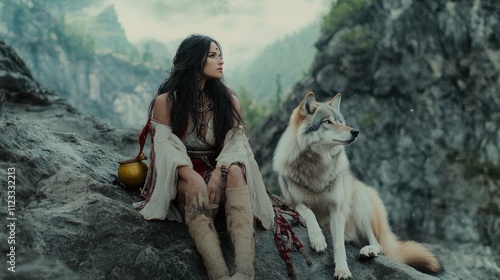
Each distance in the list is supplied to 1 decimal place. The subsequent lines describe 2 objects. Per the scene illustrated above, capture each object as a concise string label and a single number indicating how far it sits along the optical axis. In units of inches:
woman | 117.4
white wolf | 159.6
